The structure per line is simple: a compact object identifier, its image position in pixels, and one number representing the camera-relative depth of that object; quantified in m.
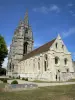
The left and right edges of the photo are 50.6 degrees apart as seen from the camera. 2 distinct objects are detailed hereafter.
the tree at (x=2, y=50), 23.36
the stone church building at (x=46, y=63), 22.80
